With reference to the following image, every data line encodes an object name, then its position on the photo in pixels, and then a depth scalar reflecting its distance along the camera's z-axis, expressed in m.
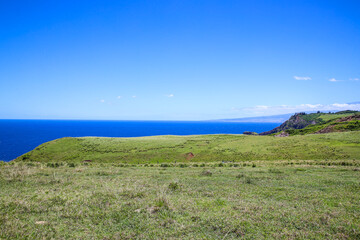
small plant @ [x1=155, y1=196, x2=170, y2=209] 9.64
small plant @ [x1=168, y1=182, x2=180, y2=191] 13.15
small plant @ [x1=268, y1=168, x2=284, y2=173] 20.94
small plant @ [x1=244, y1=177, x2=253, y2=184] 15.52
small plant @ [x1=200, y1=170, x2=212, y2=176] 19.25
